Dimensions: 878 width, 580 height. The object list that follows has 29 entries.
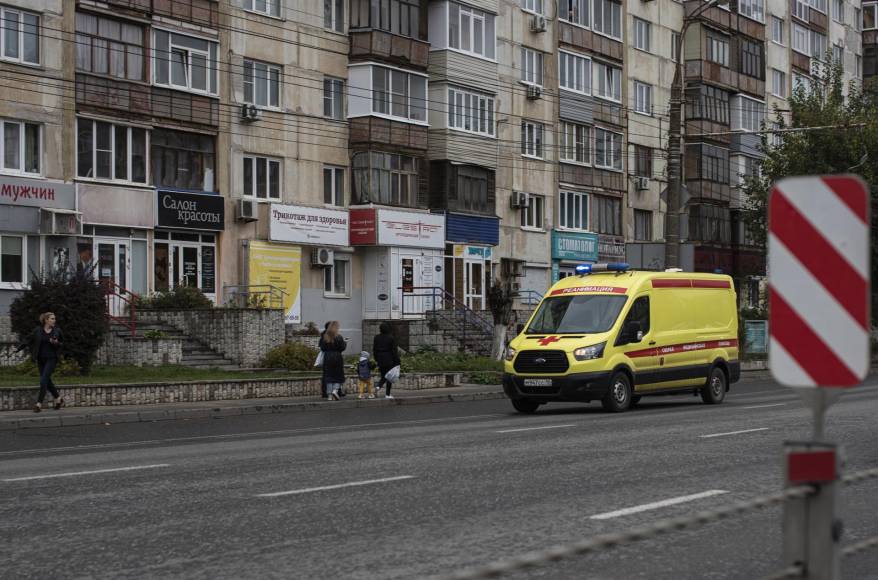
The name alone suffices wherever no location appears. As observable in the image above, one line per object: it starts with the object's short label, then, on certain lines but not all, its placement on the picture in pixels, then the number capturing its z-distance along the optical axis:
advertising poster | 40.72
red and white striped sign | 4.22
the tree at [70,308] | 27.86
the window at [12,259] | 34.41
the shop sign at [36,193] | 34.16
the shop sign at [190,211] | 38.09
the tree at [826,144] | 52.38
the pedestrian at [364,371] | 27.36
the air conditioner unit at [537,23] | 53.19
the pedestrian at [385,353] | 27.70
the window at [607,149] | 57.50
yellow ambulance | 22.69
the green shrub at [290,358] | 34.72
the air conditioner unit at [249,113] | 40.53
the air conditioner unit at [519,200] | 51.50
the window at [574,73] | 55.22
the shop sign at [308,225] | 41.44
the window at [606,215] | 57.44
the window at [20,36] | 34.38
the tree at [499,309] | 38.81
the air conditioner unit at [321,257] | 42.94
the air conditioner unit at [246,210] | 39.97
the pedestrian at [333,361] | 27.19
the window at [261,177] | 41.25
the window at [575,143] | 55.19
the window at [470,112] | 47.72
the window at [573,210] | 55.06
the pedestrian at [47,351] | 22.47
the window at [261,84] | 41.22
